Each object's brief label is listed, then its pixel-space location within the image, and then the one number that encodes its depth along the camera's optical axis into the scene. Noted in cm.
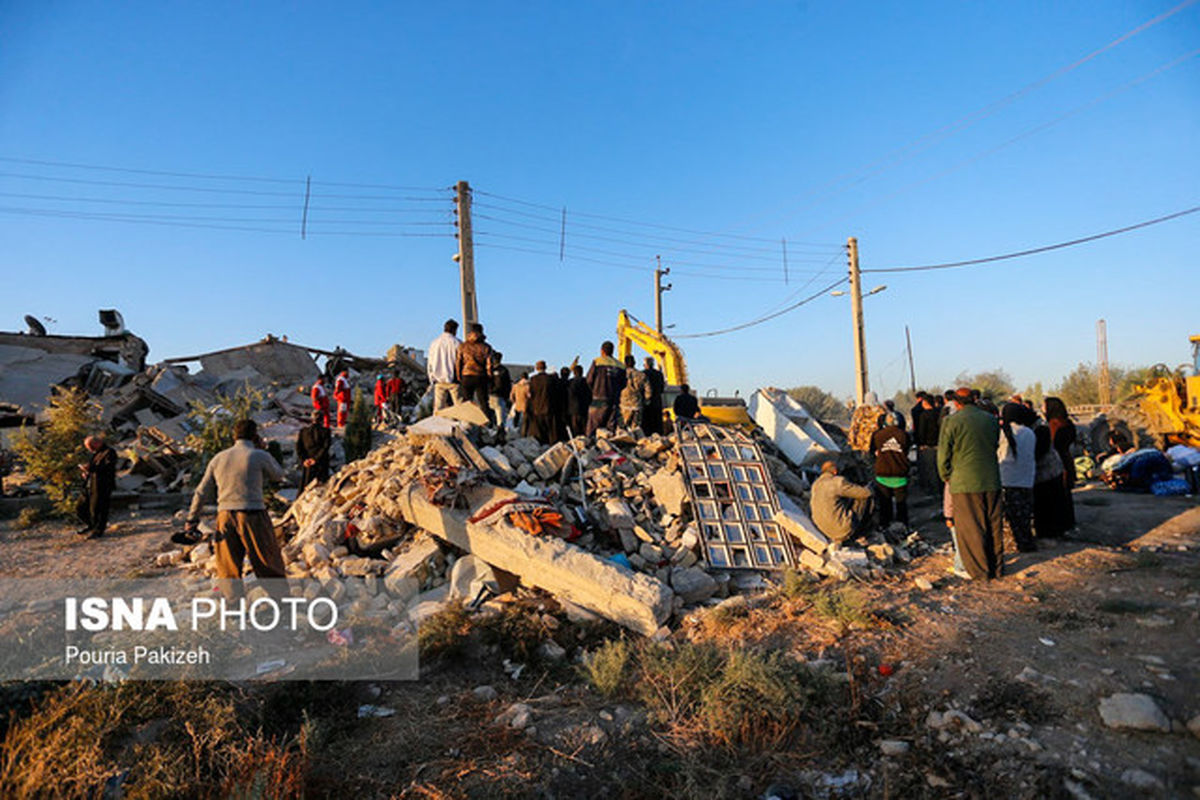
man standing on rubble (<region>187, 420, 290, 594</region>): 517
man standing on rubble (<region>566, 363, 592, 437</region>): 968
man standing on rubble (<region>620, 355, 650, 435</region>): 976
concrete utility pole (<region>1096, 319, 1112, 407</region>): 2917
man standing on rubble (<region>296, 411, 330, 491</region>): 881
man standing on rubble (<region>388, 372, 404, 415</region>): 1477
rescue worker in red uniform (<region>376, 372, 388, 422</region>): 1446
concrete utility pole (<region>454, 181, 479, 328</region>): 1248
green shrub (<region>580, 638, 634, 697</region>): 409
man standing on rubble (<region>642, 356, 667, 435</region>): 1002
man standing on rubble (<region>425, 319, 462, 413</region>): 896
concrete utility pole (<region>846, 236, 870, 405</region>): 1794
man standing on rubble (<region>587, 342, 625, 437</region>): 956
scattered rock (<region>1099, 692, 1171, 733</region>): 299
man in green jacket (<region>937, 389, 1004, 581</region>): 553
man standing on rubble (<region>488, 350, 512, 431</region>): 895
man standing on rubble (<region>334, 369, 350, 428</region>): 1308
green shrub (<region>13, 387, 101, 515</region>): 983
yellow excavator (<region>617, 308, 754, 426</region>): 1168
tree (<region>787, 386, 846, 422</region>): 3494
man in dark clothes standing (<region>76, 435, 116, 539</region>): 878
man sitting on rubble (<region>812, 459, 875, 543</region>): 659
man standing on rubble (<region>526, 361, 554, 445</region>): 926
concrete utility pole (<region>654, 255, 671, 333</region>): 2627
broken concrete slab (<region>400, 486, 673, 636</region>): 514
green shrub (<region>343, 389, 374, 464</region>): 1084
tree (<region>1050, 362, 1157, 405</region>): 2911
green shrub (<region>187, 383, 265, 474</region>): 1049
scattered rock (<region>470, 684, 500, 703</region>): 420
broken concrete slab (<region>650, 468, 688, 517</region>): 709
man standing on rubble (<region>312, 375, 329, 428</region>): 1157
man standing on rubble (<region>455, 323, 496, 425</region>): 868
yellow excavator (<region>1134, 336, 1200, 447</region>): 1197
